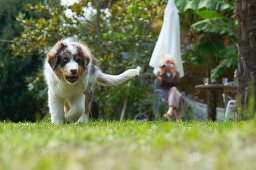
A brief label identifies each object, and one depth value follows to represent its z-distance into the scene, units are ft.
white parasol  52.44
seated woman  47.67
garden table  51.90
